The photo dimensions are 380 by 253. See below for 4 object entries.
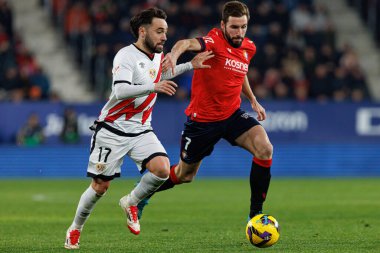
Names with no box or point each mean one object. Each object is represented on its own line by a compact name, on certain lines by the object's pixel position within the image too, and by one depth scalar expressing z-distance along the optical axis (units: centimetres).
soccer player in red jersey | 2111
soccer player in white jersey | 1905
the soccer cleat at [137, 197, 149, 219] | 2191
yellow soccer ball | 1839
